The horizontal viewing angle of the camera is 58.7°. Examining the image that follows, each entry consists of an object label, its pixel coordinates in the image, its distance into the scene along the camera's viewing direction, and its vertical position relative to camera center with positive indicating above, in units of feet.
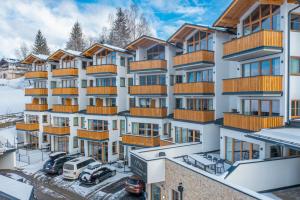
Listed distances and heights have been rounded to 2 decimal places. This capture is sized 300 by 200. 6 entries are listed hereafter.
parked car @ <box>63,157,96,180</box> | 88.23 -24.97
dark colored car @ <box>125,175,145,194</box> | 72.43 -25.13
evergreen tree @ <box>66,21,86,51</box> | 246.88 +51.35
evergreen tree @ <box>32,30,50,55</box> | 270.77 +50.40
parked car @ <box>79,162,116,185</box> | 83.59 -25.84
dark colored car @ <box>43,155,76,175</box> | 94.25 -25.70
